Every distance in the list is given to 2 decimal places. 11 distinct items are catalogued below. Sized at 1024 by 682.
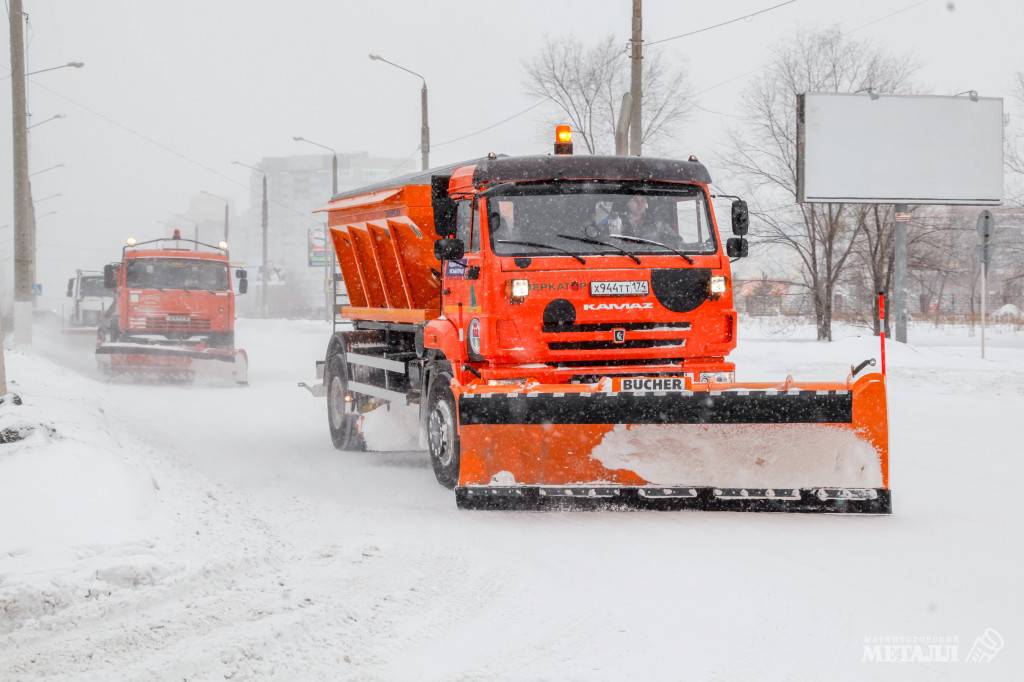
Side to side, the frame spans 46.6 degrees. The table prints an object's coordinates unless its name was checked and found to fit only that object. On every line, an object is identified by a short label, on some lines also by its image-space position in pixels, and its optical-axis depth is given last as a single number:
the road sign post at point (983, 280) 21.89
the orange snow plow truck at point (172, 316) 22.38
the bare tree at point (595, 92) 45.62
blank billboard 29.67
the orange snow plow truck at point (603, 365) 8.09
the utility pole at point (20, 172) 26.47
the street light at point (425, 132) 33.59
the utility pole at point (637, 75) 22.48
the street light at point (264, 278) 61.41
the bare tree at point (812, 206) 36.38
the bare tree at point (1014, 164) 43.12
